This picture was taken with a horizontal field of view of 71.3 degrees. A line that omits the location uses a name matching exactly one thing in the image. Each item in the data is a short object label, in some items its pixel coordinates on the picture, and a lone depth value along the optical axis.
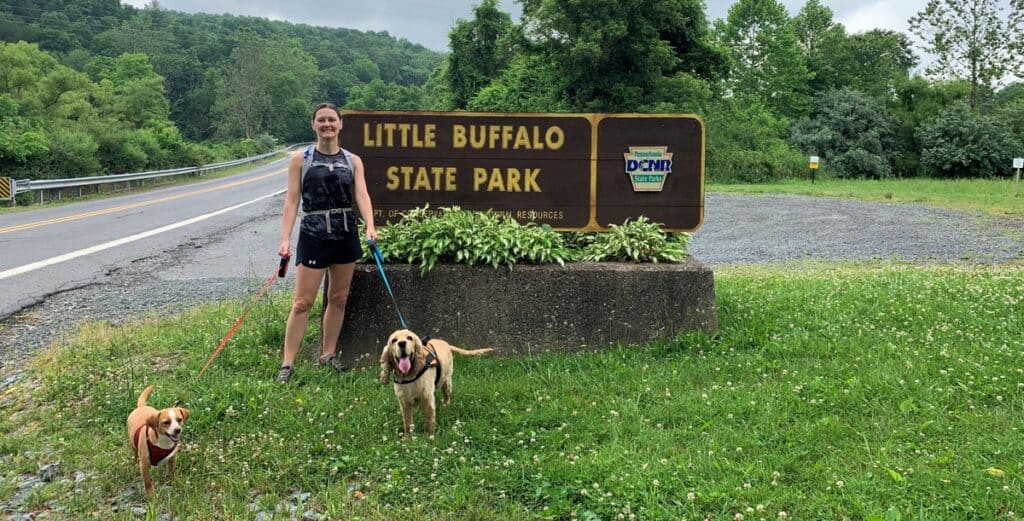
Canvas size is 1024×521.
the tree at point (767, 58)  46.16
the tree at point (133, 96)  47.12
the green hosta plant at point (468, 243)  5.72
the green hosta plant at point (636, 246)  6.01
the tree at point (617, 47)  26.36
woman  4.96
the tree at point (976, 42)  41.25
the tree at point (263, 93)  78.12
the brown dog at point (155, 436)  3.41
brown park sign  6.29
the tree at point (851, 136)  36.75
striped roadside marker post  19.66
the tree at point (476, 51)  41.06
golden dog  4.00
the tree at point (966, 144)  35.69
